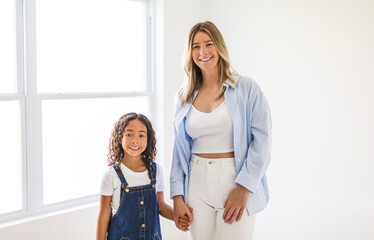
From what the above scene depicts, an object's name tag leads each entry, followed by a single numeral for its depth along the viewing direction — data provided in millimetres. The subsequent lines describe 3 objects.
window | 2508
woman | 1901
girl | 2092
